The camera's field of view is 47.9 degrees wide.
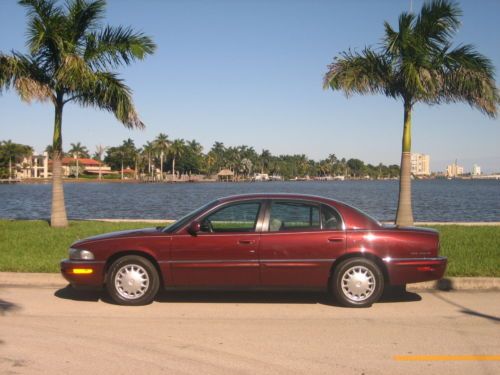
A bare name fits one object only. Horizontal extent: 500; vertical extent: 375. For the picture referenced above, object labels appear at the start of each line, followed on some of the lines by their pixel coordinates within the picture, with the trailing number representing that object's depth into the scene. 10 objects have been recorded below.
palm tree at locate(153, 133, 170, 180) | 145.50
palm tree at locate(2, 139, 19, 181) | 123.69
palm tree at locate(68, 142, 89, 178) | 173.75
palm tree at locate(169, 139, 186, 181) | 150.00
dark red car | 7.05
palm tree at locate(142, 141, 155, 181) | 154.12
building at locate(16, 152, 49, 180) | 141.73
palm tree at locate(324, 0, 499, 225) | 14.45
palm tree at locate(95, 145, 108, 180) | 180.52
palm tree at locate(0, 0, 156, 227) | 14.94
